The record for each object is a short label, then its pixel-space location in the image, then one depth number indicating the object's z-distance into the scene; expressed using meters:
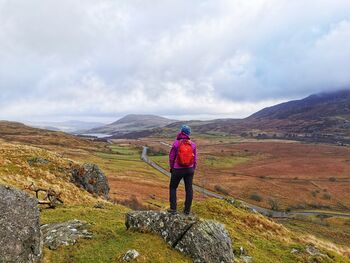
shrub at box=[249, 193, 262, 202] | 126.74
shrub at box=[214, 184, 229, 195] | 132.57
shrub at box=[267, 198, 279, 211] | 116.59
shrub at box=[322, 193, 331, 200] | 134.45
